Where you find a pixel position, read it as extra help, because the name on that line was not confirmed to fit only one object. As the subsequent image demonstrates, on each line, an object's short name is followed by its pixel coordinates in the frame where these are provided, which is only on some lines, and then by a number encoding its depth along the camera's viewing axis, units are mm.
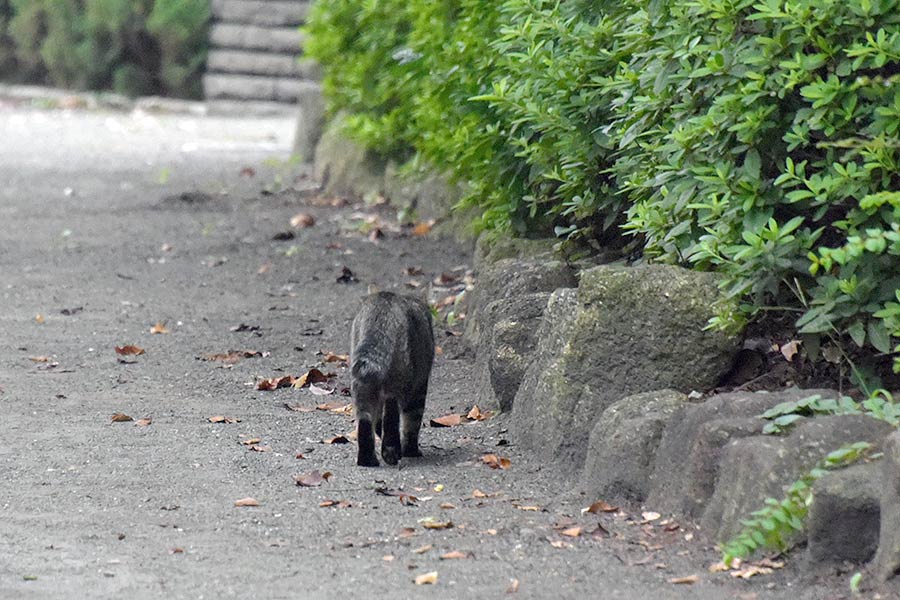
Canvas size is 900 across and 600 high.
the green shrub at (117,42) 43312
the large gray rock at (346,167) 26906
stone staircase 42500
